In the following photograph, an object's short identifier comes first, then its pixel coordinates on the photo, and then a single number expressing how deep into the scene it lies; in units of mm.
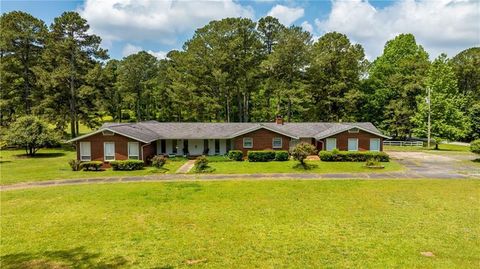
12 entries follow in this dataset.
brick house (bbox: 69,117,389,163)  36250
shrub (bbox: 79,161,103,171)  29359
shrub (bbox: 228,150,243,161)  34688
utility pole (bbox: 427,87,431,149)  44719
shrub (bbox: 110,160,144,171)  29364
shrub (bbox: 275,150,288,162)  33844
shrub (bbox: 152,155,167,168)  29547
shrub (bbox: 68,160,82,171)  29453
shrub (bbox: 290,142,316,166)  28938
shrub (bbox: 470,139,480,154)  32656
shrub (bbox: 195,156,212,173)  28500
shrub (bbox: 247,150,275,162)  33719
